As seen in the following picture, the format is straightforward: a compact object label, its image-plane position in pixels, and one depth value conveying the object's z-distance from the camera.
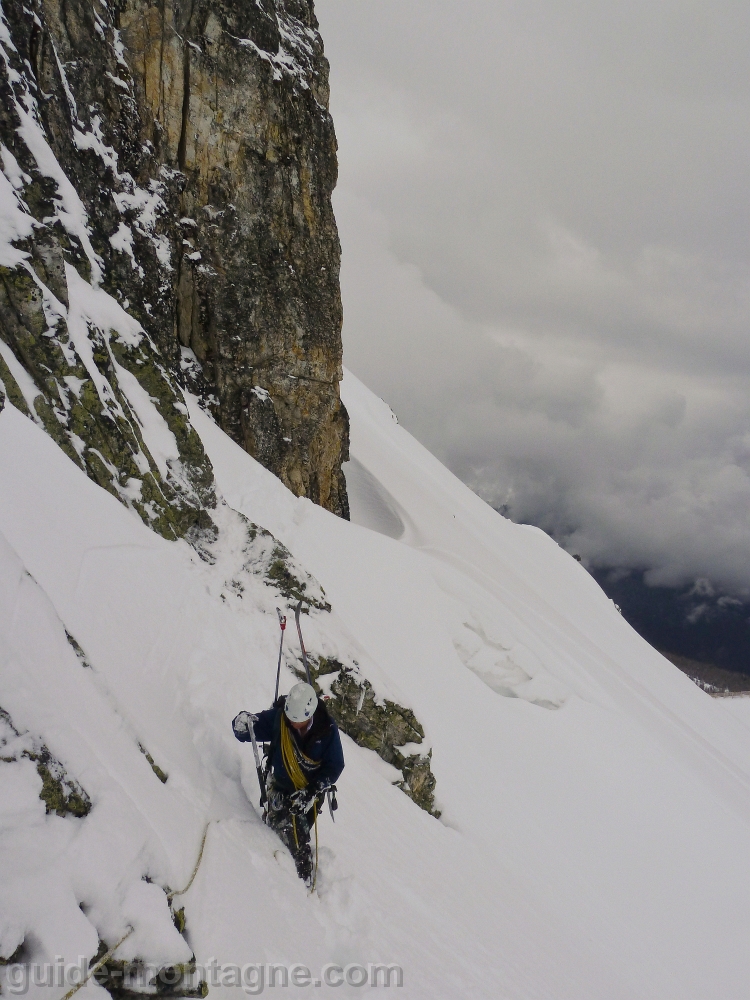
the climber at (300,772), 5.81
